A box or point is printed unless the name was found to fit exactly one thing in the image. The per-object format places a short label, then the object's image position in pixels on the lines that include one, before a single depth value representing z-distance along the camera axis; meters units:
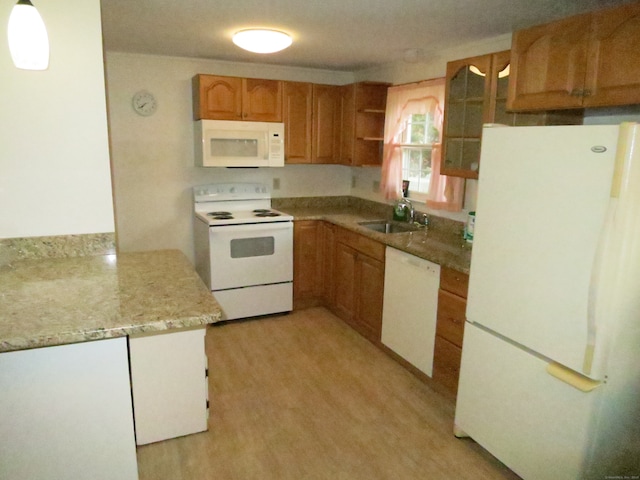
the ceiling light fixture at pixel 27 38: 1.58
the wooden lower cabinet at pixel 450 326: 2.54
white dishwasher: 2.79
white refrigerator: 1.60
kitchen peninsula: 1.59
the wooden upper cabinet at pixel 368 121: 4.10
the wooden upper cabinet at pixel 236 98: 3.80
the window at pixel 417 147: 3.42
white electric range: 3.72
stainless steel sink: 3.82
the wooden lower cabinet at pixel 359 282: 3.36
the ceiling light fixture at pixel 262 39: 2.74
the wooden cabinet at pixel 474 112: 2.54
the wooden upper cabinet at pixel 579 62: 1.87
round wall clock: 3.89
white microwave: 3.83
